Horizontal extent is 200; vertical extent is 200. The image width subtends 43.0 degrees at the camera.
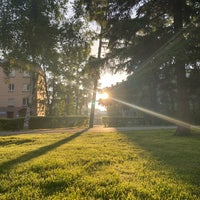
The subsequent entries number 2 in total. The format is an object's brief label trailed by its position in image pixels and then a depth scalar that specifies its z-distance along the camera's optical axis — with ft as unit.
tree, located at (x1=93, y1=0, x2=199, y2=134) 44.38
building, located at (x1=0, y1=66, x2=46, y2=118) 163.94
